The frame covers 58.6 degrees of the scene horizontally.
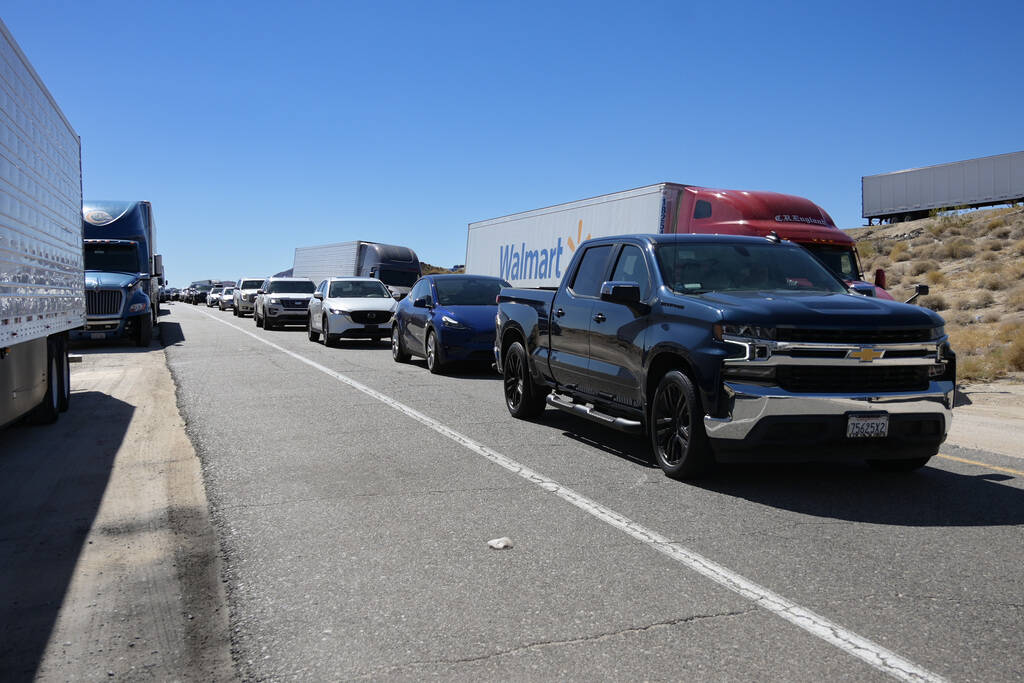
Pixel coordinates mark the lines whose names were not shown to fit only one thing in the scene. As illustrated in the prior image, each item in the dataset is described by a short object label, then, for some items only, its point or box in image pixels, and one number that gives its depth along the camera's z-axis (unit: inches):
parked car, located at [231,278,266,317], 1621.9
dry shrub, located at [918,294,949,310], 1107.9
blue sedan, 581.0
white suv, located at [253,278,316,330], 1160.8
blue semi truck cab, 853.8
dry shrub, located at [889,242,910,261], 1574.8
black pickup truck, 238.1
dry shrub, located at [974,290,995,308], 1065.7
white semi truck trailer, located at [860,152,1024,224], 1739.7
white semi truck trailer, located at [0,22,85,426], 295.6
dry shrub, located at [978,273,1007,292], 1139.3
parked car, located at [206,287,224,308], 2411.4
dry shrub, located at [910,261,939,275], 1422.2
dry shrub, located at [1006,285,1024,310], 985.5
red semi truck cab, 581.0
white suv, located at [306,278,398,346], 832.9
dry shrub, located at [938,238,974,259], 1483.8
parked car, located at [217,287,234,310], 2050.9
